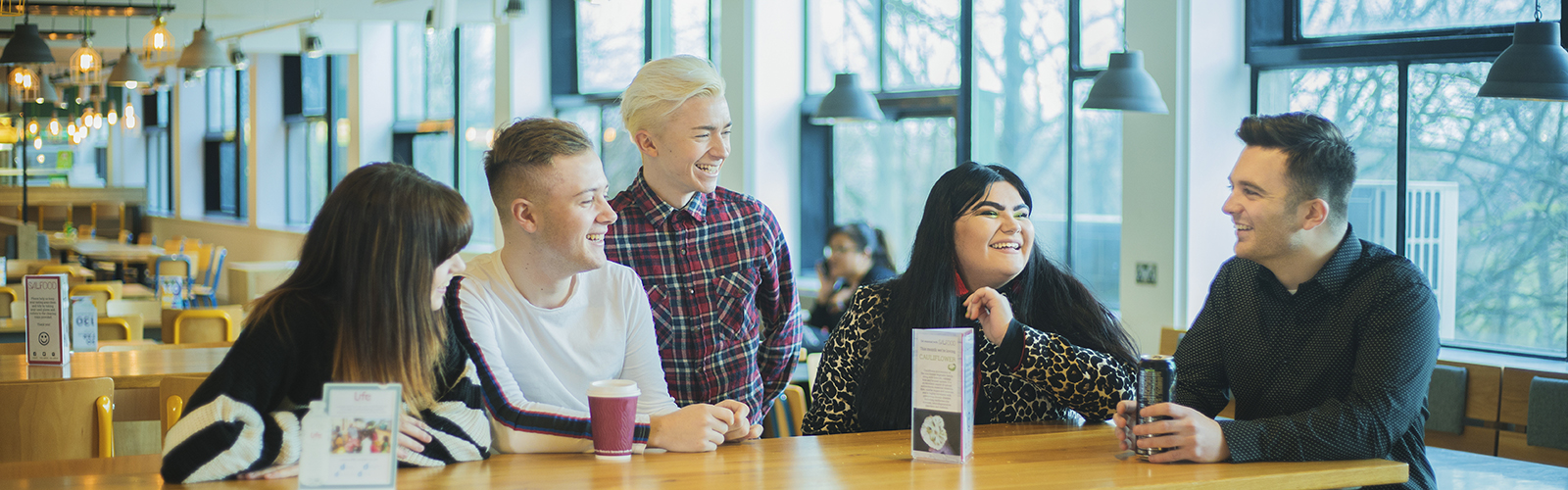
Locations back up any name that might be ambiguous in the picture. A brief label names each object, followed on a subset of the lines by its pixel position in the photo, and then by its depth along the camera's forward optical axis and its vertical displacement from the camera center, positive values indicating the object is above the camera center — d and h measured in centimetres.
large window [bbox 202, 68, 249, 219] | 1570 +96
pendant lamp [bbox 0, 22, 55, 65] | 612 +86
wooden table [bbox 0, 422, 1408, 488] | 179 -40
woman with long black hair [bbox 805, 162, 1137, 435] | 244 -20
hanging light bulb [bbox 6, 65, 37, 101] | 726 +83
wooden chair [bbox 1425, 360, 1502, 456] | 426 -68
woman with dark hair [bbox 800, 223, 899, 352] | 612 -23
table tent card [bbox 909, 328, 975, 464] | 193 -29
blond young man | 260 -5
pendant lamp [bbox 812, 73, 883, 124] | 633 +60
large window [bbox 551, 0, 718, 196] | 891 +130
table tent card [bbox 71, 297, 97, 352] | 420 -37
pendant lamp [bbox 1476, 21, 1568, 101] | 377 +47
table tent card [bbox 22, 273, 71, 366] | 376 -31
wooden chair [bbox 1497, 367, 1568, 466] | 412 -68
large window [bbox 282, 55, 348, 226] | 1303 +102
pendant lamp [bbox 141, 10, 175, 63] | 649 +96
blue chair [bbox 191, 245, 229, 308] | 1112 -55
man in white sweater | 204 -15
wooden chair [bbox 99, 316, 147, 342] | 521 -48
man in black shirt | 199 -19
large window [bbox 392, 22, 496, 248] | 1089 +107
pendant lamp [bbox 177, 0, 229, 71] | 645 +88
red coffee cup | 191 -31
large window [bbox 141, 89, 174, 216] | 1888 +106
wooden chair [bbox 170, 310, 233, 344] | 533 -49
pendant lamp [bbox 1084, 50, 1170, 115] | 471 +51
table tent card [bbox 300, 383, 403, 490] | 159 -29
